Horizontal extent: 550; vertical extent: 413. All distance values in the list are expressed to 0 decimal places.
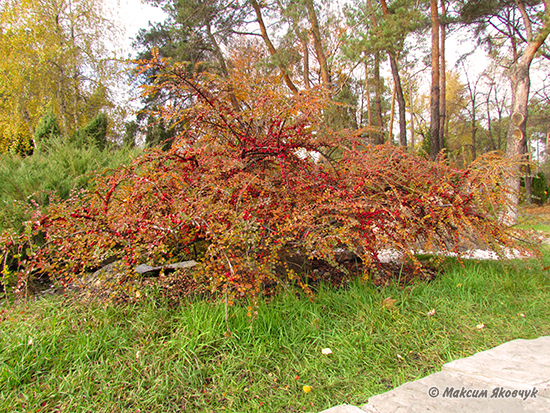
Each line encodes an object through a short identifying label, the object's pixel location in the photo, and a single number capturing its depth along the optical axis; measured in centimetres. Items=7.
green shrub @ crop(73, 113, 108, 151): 678
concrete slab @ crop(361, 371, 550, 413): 120
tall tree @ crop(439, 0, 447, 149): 996
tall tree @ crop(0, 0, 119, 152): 1280
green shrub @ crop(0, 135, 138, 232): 300
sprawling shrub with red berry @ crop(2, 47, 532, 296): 204
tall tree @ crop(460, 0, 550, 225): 663
